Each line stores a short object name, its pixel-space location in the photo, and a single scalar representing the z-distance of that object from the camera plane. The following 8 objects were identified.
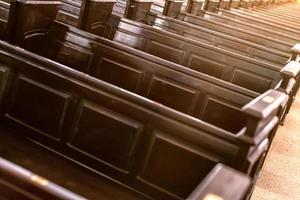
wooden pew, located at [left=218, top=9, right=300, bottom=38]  6.18
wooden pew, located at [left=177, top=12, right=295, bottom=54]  4.66
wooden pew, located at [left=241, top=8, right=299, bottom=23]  7.93
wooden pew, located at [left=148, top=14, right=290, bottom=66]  4.17
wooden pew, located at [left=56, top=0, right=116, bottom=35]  3.42
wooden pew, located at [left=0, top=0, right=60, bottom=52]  2.67
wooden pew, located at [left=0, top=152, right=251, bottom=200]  1.05
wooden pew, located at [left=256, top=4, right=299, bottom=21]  8.65
